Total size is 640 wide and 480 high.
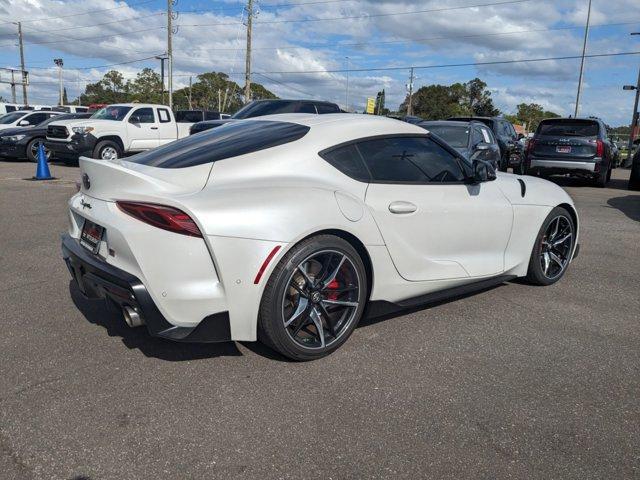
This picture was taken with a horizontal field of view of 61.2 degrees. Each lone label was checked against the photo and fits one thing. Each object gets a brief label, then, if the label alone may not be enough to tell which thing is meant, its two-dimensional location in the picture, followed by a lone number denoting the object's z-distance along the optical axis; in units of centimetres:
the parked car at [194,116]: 1930
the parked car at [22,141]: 1648
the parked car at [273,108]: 1280
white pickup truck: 1466
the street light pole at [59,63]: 6506
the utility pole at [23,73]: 5678
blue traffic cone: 1224
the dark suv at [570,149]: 1293
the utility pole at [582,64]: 3750
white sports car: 286
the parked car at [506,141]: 1502
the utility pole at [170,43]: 3756
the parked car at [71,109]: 2663
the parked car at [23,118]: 1802
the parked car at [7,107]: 3462
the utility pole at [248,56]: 3472
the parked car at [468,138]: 936
